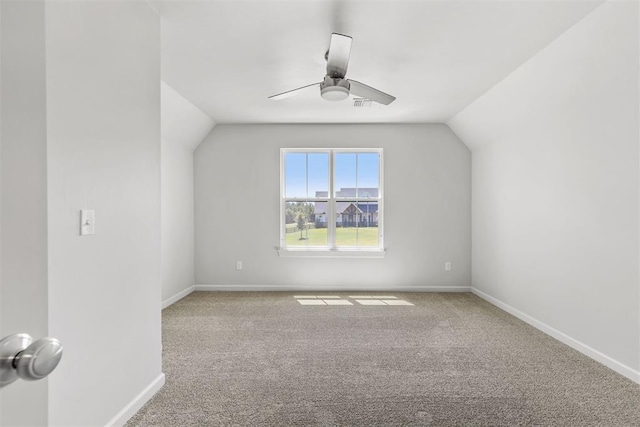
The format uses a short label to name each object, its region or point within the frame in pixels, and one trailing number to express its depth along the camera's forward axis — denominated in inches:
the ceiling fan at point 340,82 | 88.0
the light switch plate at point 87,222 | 64.5
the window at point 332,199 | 206.8
